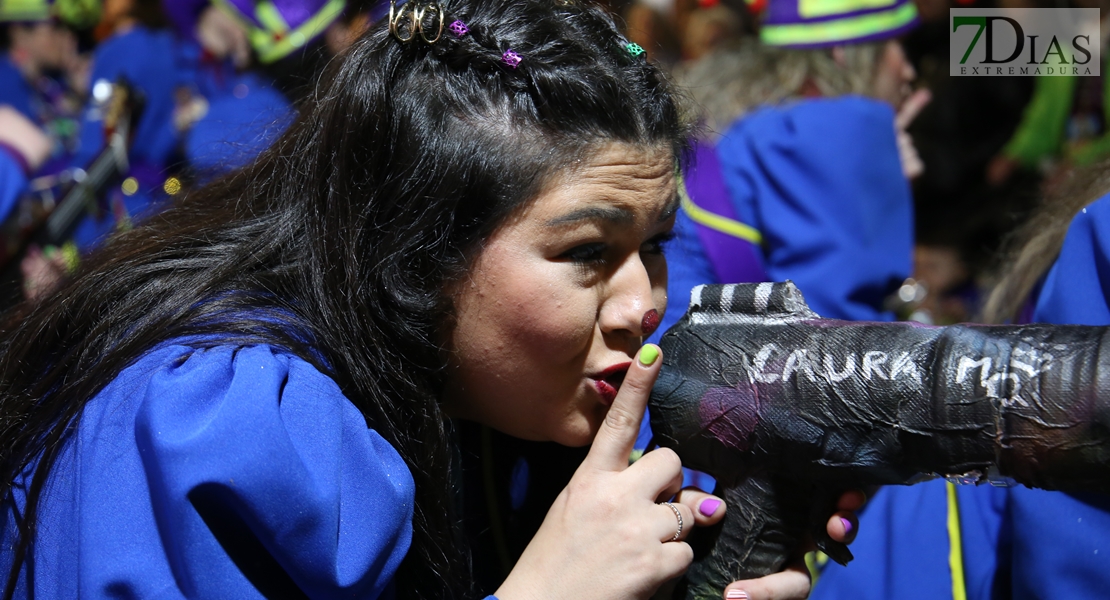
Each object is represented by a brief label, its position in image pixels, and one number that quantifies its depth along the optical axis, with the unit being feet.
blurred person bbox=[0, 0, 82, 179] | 19.99
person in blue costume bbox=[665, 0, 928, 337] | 8.66
